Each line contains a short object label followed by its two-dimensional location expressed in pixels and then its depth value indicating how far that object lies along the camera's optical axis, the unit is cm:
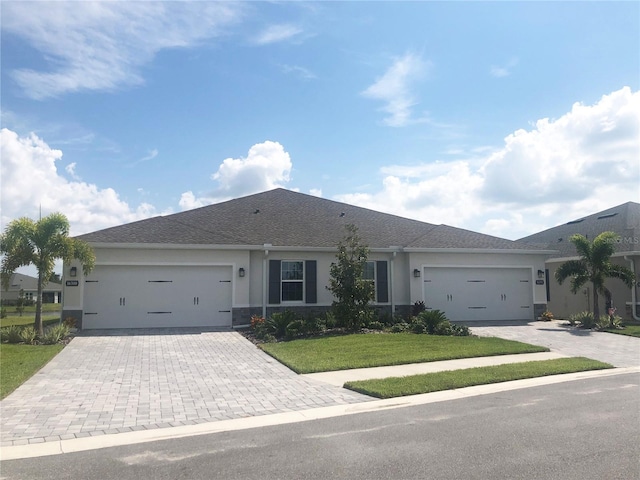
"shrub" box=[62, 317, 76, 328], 1557
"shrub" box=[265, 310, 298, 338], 1503
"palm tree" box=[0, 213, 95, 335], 1414
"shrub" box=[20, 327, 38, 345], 1363
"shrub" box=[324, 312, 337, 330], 1614
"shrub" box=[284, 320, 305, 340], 1476
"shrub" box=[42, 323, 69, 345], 1377
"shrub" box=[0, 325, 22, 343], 1373
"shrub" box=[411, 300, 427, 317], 1814
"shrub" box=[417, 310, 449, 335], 1605
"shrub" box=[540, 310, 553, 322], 1969
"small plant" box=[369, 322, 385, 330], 1658
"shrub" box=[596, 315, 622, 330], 1722
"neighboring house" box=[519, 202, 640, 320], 2014
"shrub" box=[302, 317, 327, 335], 1534
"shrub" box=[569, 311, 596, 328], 1762
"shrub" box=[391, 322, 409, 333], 1614
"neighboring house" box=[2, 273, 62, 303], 5025
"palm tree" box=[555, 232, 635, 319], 1788
